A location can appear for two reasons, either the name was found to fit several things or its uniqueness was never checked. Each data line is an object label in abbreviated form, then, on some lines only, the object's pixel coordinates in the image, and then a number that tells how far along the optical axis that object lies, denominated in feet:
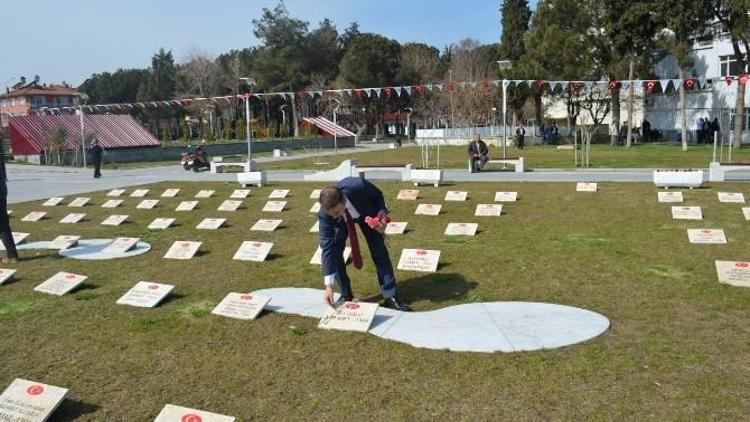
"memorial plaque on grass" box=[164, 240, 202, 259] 31.24
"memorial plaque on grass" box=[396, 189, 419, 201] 47.32
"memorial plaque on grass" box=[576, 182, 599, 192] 46.52
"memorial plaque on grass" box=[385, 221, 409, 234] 36.17
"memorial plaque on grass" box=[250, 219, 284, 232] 38.34
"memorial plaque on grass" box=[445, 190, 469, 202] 45.73
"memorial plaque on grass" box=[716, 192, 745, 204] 39.36
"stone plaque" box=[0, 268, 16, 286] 26.64
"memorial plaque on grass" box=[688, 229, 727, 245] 29.27
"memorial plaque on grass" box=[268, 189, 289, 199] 50.47
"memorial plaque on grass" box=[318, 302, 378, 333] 19.08
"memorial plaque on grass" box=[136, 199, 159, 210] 49.26
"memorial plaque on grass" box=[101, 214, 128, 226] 43.02
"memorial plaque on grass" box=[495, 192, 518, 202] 43.88
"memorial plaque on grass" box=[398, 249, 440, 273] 26.55
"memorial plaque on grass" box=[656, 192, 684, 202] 40.65
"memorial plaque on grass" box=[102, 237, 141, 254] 32.81
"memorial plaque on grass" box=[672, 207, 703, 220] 35.63
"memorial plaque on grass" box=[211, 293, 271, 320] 20.83
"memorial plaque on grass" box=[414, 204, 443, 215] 40.93
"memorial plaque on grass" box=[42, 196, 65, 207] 52.21
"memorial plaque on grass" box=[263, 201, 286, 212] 45.19
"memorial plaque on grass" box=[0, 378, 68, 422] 13.67
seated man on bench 69.67
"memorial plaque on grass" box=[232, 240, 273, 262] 30.25
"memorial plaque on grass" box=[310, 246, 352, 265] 28.77
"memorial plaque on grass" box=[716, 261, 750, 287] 22.41
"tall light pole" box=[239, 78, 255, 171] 66.71
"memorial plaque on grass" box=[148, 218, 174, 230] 41.10
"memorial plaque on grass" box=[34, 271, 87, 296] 24.72
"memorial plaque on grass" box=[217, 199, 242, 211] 46.25
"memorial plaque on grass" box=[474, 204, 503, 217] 39.22
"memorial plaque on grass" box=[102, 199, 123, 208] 50.69
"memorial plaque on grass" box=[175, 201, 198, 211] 47.37
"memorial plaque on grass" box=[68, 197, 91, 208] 51.29
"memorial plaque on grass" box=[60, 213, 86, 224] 44.10
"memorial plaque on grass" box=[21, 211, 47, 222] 45.80
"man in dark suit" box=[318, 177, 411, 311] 20.02
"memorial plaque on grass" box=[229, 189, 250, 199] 51.31
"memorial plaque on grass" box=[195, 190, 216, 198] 53.74
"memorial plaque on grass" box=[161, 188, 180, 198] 55.31
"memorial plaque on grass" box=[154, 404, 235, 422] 13.05
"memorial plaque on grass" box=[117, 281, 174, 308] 22.76
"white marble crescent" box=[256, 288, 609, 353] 17.65
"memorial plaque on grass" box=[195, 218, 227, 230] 39.91
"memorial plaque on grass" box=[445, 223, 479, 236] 34.04
